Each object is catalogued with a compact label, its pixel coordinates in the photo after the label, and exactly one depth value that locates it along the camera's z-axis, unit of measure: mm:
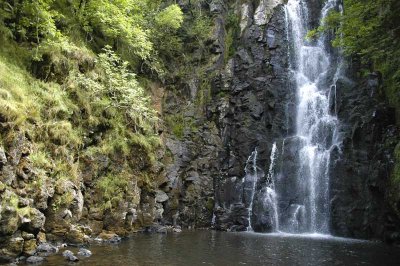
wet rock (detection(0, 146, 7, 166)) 12808
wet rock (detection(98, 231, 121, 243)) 18120
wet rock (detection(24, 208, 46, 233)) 13453
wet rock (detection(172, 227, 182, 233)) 24347
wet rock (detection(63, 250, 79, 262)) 13406
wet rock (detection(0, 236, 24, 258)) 12483
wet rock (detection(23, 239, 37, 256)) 13180
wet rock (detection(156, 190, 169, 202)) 25638
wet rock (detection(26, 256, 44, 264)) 12672
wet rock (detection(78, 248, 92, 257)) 14452
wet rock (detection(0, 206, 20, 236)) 12238
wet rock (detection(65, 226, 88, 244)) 16078
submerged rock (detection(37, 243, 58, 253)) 14039
